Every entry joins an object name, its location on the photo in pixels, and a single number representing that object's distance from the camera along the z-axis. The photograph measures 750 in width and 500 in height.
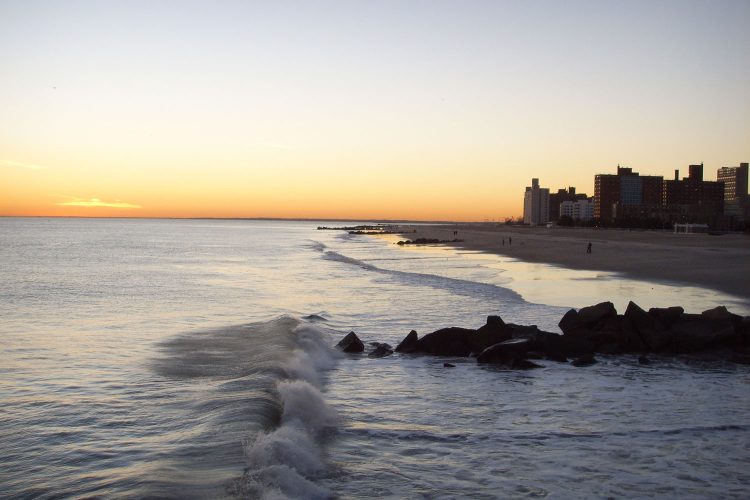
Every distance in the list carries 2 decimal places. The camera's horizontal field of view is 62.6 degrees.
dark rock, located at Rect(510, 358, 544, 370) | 13.06
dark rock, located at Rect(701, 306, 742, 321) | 14.92
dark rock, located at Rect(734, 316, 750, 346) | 14.61
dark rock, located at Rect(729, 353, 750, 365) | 13.64
